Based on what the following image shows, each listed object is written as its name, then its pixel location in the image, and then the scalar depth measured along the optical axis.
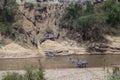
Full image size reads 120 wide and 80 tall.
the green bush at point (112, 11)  53.97
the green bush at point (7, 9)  51.75
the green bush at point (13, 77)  19.66
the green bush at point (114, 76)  15.11
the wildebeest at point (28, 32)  51.56
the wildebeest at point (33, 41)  50.22
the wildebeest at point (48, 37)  51.18
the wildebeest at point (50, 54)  48.38
